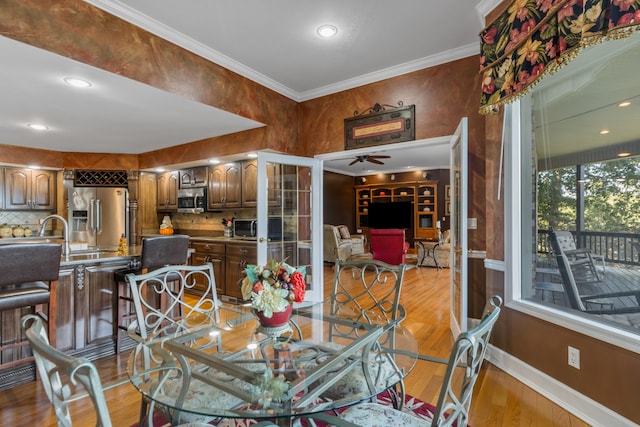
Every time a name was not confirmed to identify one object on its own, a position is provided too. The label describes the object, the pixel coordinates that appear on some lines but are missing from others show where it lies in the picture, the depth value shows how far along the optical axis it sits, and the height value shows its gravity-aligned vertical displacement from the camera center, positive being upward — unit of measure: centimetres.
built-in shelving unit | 980 +53
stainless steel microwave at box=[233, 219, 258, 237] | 502 -21
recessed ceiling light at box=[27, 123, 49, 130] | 419 +116
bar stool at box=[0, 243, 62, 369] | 222 -47
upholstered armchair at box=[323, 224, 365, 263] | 753 -75
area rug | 190 -125
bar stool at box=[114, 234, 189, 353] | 294 -45
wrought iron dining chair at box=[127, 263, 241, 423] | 140 -70
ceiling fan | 636 +114
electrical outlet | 210 -93
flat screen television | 1016 -1
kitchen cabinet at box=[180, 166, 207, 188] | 573 +67
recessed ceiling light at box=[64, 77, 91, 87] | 276 +115
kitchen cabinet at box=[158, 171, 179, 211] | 620 +46
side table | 733 -80
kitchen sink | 318 -40
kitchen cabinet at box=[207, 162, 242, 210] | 525 +47
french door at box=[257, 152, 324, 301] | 424 -1
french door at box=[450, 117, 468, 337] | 282 -14
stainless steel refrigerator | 611 -1
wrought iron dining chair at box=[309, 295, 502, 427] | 88 -59
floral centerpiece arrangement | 153 -35
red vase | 159 -51
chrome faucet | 305 -30
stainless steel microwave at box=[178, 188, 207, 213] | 573 +26
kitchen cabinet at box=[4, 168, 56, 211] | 577 +46
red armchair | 725 -70
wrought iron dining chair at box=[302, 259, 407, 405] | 147 -69
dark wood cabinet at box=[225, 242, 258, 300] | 459 -67
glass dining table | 122 -69
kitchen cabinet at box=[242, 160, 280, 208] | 501 +48
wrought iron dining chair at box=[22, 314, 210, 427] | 71 -37
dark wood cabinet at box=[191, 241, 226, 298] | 490 -69
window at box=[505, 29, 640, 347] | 200 +19
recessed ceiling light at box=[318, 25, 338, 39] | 287 +165
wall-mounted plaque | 368 +104
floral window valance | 151 +99
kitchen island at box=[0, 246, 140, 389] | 251 -82
